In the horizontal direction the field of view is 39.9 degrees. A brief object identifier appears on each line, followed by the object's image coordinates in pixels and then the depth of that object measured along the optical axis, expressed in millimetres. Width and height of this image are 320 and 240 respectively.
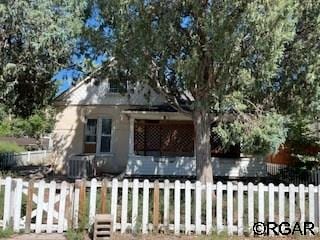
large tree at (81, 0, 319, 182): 10445
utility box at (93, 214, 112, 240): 8385
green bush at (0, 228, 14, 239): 8551
